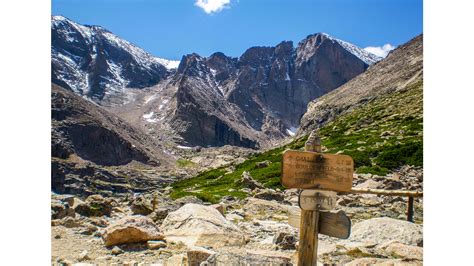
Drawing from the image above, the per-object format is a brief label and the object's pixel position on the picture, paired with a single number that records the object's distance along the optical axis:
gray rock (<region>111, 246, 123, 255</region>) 9.97
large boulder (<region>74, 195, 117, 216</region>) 16.54
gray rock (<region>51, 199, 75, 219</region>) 14.25
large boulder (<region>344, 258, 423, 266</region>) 8.52
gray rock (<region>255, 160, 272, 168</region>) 51.36
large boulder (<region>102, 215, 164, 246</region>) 10.49
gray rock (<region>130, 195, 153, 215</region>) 17.66
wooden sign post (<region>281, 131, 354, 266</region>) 6.62
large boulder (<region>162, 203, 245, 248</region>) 11.01
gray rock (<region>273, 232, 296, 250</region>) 10.69
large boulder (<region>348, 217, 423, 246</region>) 11.27
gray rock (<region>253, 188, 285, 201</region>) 24.89
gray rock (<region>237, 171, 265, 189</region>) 32.81
